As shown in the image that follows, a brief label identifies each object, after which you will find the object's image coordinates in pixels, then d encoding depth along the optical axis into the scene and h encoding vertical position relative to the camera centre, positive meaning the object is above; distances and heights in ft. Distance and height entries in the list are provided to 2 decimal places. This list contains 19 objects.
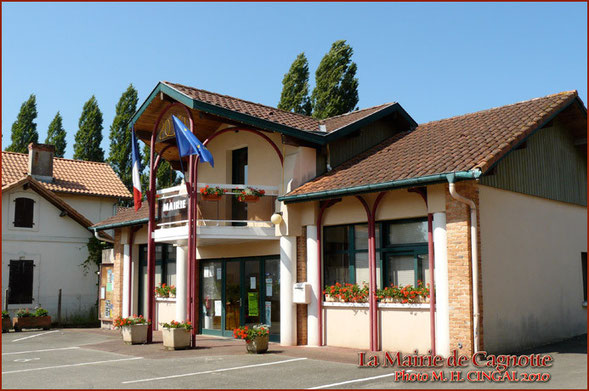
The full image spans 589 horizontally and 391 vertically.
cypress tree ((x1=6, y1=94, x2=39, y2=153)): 149.07 +34.16
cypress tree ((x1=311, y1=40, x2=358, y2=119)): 111.04 +32.87
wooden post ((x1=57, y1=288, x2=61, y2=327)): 76.64 -5.12
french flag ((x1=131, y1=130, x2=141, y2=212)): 52.60 +7.64
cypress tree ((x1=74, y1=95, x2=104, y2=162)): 142.82 +31.12
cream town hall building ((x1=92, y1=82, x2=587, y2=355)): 39.24 +3.41
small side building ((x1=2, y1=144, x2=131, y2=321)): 78.33 +3.75
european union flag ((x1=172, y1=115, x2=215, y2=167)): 46.03 +9.46
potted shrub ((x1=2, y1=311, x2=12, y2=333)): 66.33 -5.36
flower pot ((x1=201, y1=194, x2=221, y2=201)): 48.07 +5.60
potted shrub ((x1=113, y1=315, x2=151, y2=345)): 49.06 -4.52
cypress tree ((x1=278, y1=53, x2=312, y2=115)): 117.19 +34.13
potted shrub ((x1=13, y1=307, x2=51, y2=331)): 67.49 -5.22
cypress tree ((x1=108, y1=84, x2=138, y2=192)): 135.54 +28.40
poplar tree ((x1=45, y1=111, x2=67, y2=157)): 152.76 +33.69
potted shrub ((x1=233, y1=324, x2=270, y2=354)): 42.09 -4.54
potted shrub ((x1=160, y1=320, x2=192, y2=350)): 44.65 -4.60
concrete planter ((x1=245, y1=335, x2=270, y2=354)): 42.09 -5.03
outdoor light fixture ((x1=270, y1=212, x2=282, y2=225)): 47.98 +3.87
